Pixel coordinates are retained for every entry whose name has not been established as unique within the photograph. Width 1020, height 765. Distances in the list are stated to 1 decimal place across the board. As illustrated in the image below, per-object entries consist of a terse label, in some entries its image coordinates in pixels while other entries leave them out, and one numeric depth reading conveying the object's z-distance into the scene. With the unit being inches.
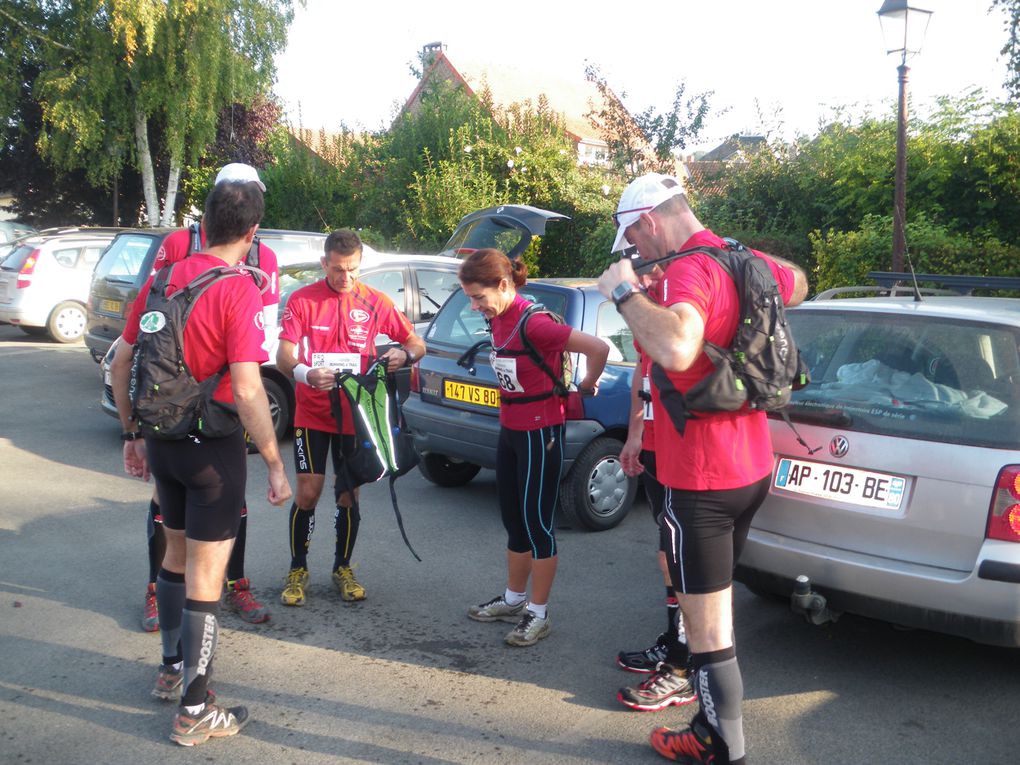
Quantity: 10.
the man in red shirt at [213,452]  139.9
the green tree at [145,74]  981.8
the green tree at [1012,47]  1044.5
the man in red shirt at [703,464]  120.6
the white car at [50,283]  616.7
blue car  255.9
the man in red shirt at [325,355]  197.2
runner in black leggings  182.4
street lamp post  360.5
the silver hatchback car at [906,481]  145.9
